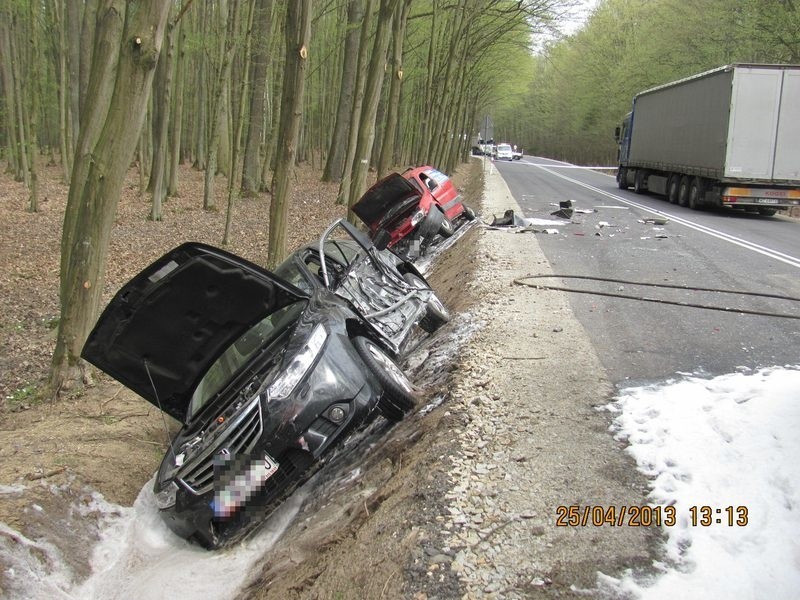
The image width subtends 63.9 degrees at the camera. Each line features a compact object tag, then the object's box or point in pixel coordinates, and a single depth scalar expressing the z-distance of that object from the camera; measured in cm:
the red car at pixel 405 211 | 1148
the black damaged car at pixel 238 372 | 439
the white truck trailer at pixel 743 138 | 1636
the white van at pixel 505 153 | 6462
